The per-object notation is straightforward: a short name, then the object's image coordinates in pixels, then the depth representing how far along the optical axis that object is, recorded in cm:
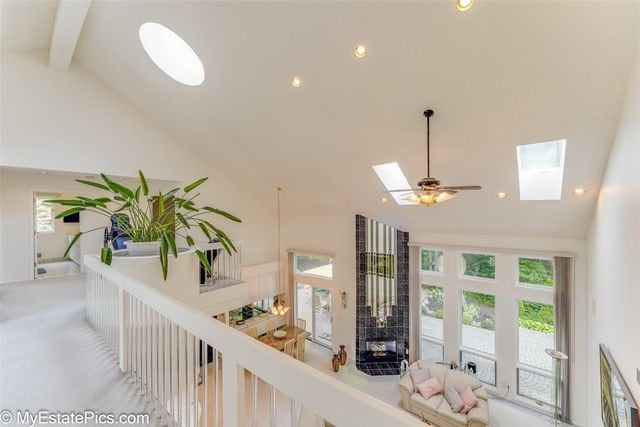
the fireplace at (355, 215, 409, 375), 715
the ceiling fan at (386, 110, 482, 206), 308
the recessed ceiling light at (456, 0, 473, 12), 227
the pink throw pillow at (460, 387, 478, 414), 499
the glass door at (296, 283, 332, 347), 830
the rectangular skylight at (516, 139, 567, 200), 407
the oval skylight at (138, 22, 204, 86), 401
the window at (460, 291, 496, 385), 625
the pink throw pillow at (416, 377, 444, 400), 538
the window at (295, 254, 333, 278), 823
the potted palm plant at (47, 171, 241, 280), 249
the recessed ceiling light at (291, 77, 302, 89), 360
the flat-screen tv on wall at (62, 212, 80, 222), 733
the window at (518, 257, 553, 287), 566
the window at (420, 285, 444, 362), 689
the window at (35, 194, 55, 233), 693
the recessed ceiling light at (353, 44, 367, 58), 294
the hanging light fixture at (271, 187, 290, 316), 676
